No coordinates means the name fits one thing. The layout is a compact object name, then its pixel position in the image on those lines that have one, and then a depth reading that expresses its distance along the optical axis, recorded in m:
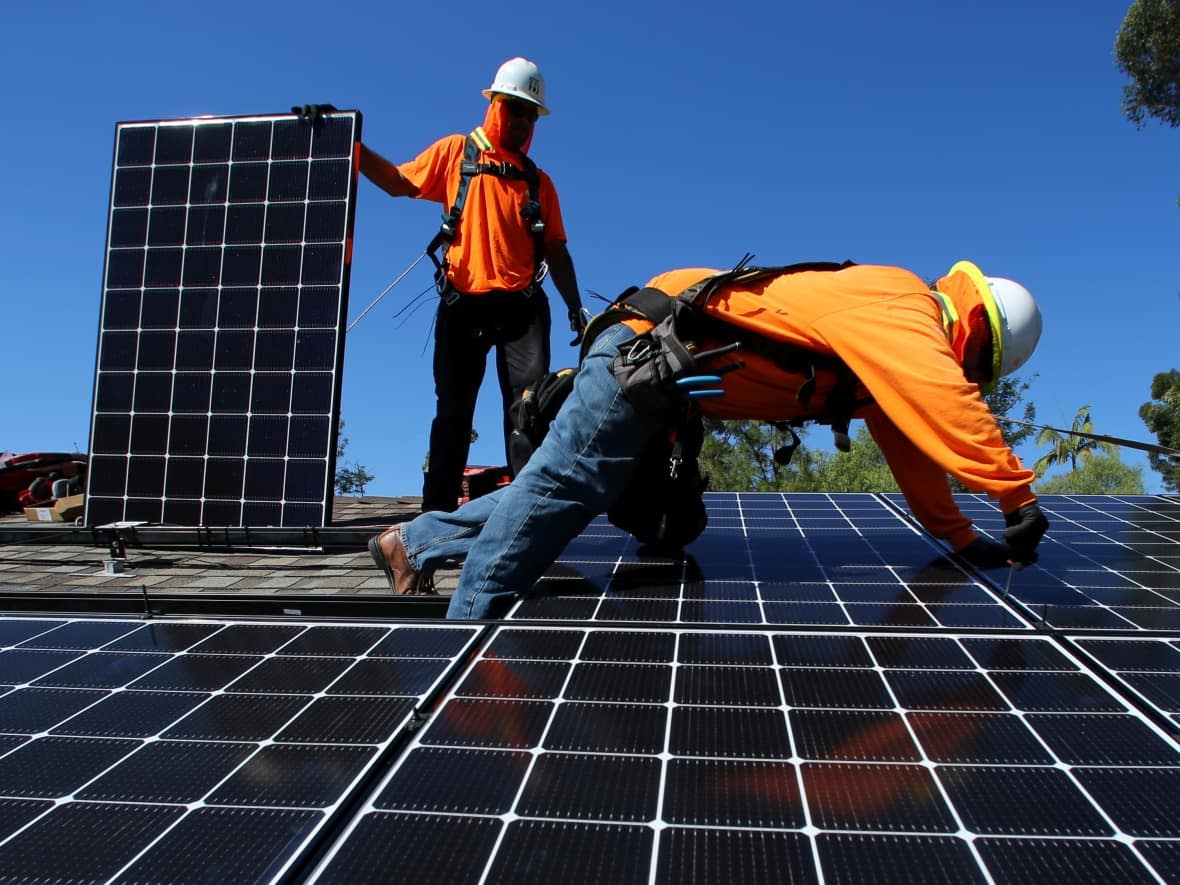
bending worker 2.82
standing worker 5.14
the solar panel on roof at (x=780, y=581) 2.78
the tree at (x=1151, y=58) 17.30
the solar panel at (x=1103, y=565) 2.79
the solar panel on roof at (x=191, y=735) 1.45
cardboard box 6.89
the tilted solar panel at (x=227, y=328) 5.89
